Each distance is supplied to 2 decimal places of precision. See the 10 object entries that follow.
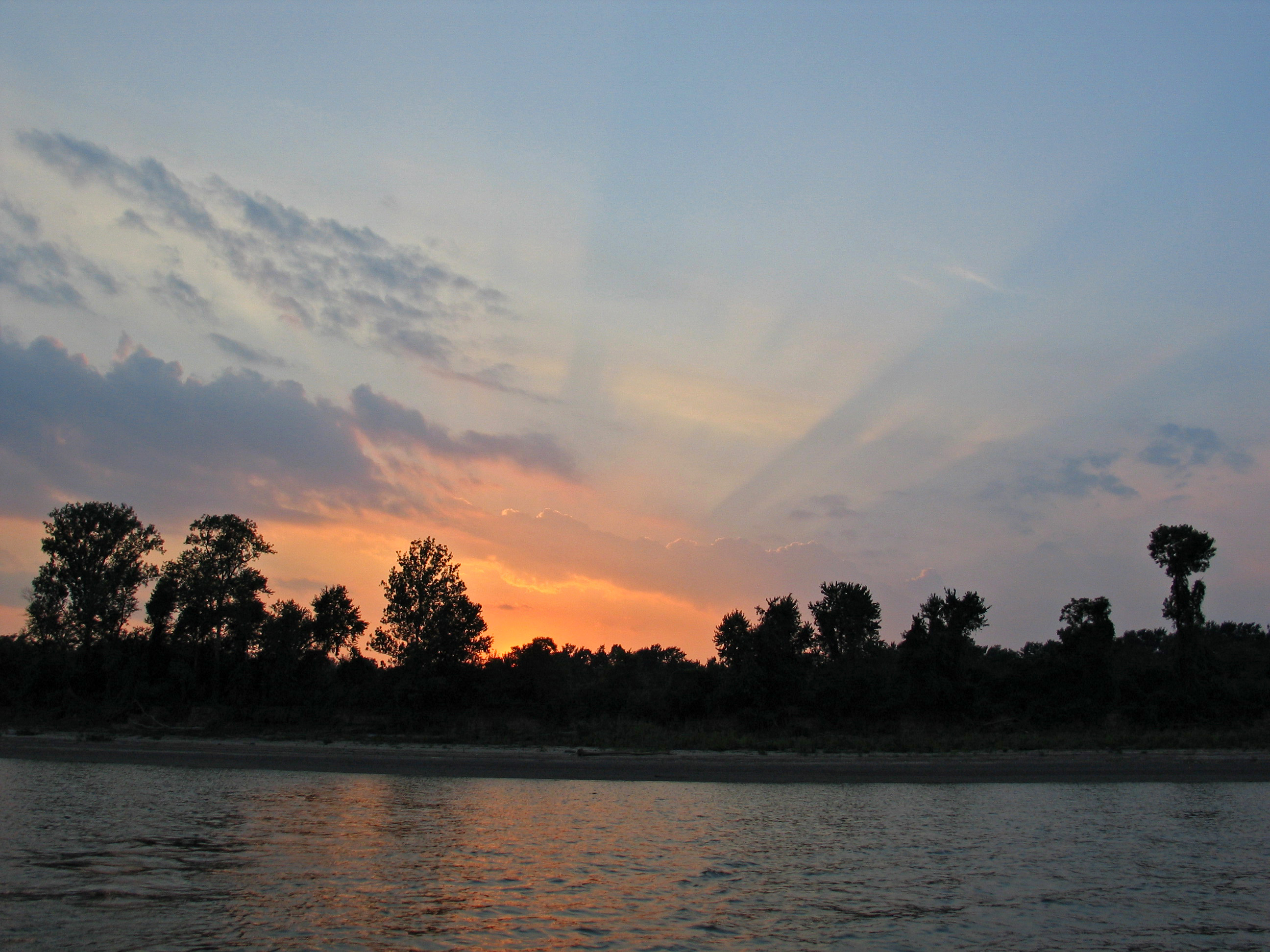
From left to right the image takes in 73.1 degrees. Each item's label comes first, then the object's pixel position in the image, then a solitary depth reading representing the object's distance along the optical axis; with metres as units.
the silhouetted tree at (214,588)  64.50
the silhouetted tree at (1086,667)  49.66
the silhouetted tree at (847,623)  62.53
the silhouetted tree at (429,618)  58.09
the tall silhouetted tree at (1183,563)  54.88
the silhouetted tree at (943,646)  50.41
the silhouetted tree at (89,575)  63.03
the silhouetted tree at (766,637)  52.38
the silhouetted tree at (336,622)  63.09
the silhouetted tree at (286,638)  59.75
